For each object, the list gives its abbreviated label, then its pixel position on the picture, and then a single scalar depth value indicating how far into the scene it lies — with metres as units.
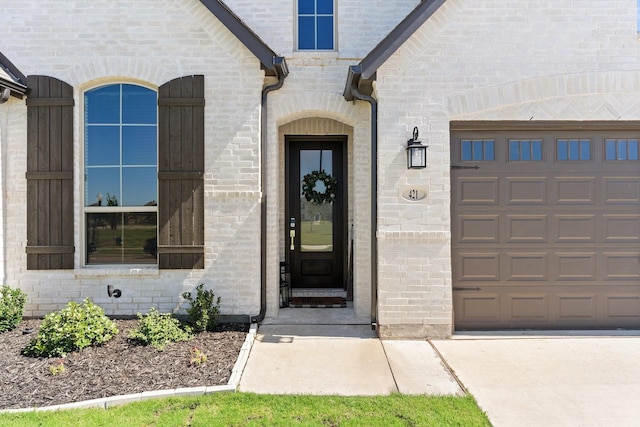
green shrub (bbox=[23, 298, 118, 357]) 4.17
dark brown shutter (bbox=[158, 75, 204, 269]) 5.23
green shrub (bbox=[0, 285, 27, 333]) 4.85
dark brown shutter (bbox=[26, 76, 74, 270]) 5.22
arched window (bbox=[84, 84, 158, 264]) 5.41
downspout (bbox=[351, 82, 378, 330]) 5.02
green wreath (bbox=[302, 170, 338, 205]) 6.75
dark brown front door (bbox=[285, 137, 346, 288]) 6.78
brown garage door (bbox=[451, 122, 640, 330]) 5.05
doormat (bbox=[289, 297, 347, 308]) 6.10
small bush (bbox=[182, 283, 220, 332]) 4.88
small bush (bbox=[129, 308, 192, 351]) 4.40
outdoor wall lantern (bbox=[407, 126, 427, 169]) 4.81
